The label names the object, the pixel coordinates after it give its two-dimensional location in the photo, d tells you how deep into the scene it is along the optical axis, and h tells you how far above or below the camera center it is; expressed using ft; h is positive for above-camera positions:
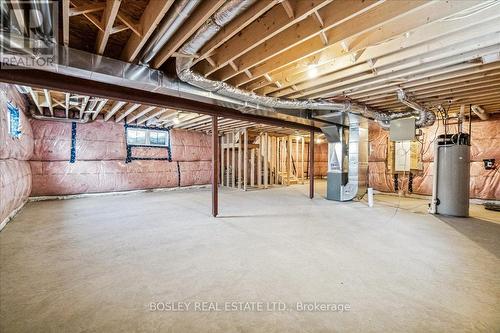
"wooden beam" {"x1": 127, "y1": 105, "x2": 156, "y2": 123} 16.01 +3.78
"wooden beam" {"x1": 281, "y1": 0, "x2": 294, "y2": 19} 5.60 +4.00
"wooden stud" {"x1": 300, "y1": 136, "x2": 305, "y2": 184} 30.04 -1.64
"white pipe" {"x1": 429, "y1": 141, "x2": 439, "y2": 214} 13.64 -1.22
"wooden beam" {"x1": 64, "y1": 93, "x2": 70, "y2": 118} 12.98 +3.74
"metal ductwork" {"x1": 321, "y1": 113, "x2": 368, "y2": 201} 17.48 +0.06
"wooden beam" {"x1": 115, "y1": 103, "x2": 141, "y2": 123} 15.64 +3.77
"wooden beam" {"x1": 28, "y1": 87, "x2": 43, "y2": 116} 12.18 +3.81
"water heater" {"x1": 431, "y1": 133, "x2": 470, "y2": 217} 12.85 -0.88
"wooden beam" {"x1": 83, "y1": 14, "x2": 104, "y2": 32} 6.20 +3.97
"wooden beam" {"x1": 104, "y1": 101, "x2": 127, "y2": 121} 14.55 +3.66
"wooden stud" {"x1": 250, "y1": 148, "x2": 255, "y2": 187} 25.59 -0.82
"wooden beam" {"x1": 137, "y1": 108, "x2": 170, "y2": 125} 16.90 +3.74
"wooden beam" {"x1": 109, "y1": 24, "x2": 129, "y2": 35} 6.48 +3.95
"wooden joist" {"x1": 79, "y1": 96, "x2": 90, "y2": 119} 13.59 +3.72
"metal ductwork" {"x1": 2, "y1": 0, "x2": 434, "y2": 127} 5.86 +3.25
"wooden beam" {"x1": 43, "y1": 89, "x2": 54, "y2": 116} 12.42 +3.66
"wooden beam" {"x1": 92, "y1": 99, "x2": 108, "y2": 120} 14.21 +3.72
